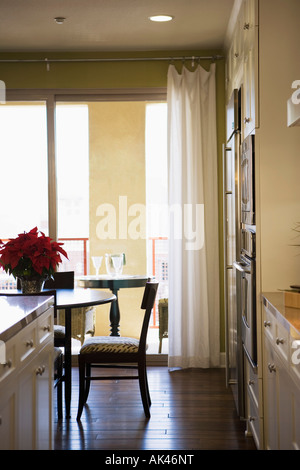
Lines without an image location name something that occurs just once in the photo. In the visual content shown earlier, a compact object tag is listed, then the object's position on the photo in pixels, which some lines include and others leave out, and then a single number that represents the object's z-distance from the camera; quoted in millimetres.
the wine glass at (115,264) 5457
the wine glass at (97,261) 5484
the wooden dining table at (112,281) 5254
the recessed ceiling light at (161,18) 4359
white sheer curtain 5199
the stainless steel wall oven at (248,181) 3176
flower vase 3420
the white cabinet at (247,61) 3168
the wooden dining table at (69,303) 3858
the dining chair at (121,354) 3936
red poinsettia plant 3385
